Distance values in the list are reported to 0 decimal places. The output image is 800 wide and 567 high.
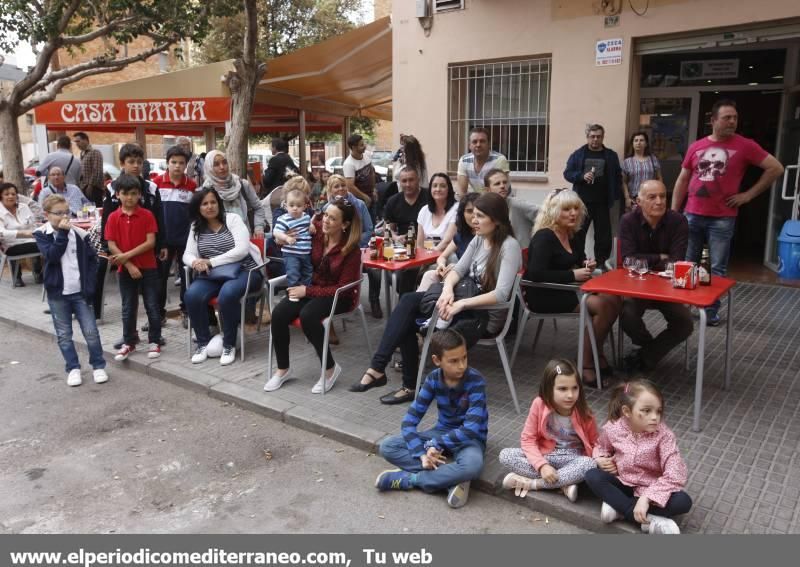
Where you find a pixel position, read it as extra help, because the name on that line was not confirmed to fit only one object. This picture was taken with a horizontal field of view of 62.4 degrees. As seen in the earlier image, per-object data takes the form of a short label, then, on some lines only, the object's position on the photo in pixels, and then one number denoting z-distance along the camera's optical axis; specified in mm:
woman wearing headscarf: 6426
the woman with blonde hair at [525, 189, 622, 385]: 4723
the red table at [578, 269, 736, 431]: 3994
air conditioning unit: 9258
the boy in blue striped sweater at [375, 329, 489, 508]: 3418
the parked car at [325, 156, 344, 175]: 27675
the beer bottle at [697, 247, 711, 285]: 4434
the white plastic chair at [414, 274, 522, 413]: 4375
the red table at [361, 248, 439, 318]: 5223
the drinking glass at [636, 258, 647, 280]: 4637
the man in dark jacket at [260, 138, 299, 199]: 9602
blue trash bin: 7184
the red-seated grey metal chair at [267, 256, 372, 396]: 4836
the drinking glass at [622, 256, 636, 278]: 4676
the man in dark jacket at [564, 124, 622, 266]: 7797
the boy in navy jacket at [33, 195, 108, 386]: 5184
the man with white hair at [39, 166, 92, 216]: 8578
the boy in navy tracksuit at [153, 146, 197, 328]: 6617
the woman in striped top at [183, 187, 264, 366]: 5578
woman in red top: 4910
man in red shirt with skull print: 5836
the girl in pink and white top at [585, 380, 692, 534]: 2988
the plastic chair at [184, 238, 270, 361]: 5621
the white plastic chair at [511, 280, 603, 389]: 4698
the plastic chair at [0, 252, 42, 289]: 8570
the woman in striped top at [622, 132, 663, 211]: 7966
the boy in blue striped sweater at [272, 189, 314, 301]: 5211
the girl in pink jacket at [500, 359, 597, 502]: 3293
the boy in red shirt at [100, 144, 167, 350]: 6164
